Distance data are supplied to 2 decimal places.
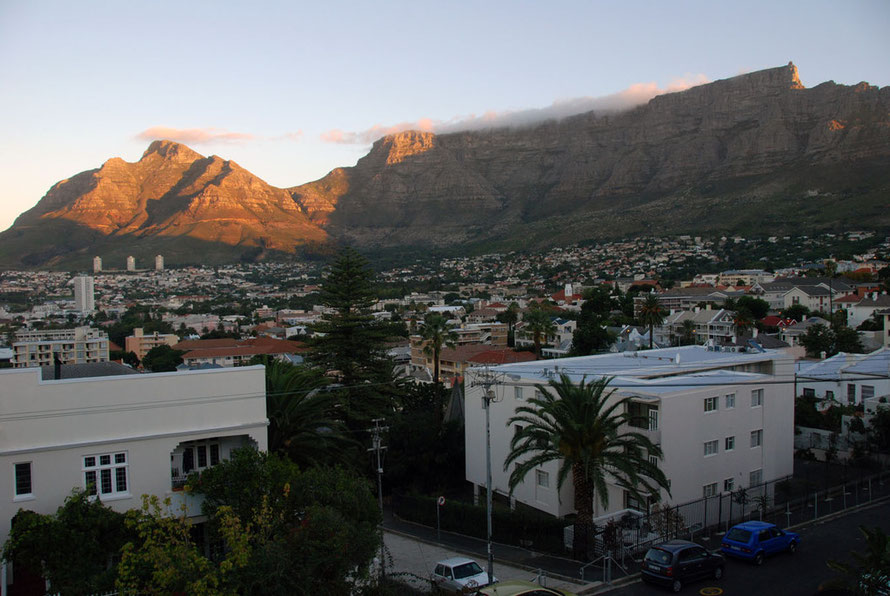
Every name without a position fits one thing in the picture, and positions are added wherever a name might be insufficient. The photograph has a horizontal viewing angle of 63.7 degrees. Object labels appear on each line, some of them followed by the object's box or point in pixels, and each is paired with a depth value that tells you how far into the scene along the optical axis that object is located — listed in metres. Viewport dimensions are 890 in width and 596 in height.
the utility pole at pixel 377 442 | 15.69
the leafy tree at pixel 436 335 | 51.47
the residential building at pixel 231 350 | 84.56
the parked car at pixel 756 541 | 19.08
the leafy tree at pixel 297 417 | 20.64
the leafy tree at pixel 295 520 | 11.84
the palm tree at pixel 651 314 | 67.12
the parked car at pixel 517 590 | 14.24
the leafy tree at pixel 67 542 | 13.46
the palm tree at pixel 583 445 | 20.02
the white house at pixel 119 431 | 14.80
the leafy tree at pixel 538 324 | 61.97
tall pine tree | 33.78
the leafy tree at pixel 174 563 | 11.16
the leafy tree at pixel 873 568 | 12.32
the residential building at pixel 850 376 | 35.81
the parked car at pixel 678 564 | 17.20
